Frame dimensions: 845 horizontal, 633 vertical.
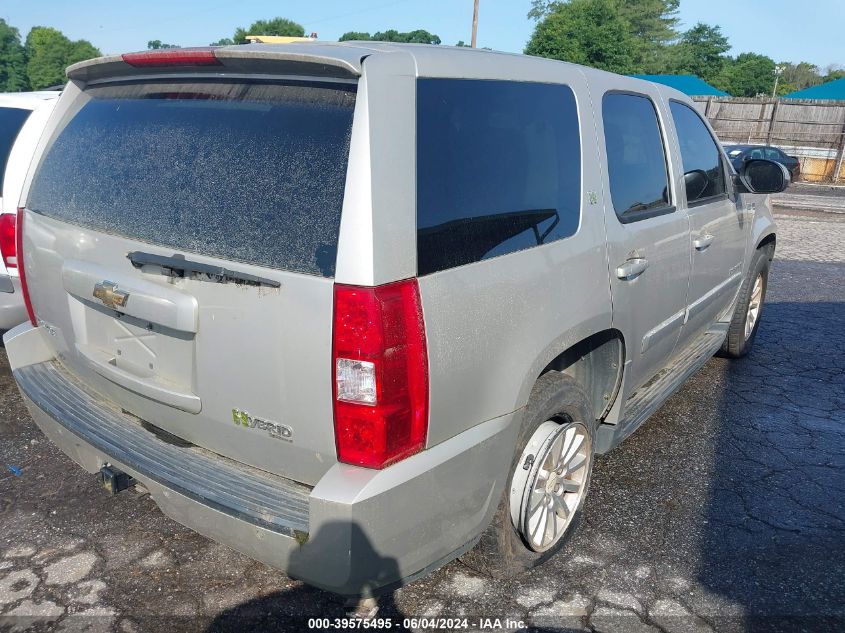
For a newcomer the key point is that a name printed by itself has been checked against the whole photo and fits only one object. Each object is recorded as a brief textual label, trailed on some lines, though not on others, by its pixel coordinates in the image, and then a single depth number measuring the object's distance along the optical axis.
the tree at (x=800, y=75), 87.06
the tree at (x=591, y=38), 46.97
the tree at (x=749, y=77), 75.00
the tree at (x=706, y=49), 82.06
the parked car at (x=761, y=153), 20.67
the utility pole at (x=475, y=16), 28.16
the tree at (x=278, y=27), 94.04
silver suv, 1.90
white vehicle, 4.15
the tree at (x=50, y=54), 87.57
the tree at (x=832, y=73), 78.36
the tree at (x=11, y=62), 90.19
